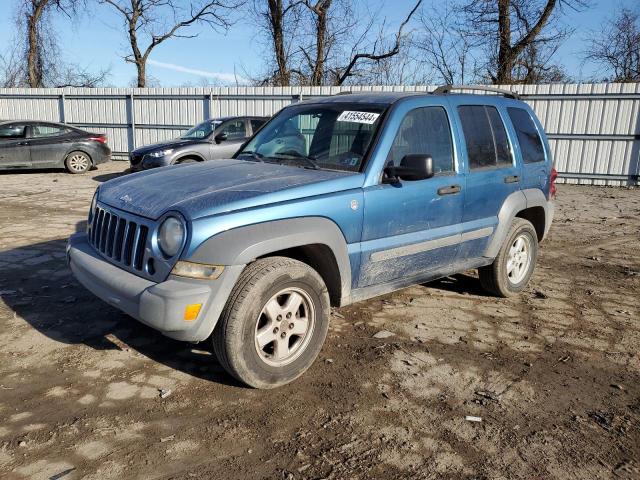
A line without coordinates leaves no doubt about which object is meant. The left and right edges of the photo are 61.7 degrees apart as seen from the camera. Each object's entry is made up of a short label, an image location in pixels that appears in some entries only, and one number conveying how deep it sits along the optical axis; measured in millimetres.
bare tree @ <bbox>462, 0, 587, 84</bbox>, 19531
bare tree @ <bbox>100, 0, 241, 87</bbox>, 26625
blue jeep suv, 3125
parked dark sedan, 13859
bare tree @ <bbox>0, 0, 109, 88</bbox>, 27984
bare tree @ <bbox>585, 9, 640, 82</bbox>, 23844
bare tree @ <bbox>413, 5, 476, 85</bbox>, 22344
